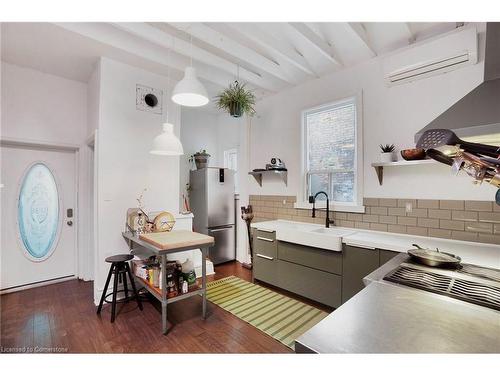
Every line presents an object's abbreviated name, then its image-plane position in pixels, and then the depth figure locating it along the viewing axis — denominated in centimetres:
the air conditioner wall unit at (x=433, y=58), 217
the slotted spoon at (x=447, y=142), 97
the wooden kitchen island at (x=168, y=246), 219
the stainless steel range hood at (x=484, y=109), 92
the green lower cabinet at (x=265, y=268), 313
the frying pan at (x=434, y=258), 145
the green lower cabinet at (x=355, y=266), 225
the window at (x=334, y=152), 301
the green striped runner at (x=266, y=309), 229
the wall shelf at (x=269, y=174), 362
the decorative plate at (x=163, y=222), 285
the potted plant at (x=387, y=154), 256
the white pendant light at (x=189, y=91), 199
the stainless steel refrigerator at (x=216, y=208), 421
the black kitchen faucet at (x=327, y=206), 304
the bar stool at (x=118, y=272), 241
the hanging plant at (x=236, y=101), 311
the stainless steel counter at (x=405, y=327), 75
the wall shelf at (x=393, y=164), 229
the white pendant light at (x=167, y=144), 241
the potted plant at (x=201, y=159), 441
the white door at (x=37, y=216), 310
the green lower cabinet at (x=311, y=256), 251
